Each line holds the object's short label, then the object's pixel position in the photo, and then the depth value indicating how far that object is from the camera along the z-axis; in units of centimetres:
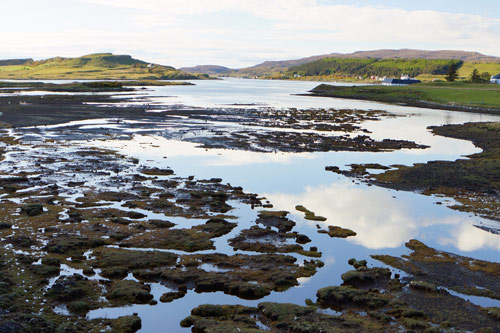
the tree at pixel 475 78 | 16112
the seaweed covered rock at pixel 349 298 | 1625
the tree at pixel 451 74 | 17125
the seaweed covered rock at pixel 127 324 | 1423
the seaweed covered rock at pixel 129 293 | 1622
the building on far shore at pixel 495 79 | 17750
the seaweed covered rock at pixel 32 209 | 2500
